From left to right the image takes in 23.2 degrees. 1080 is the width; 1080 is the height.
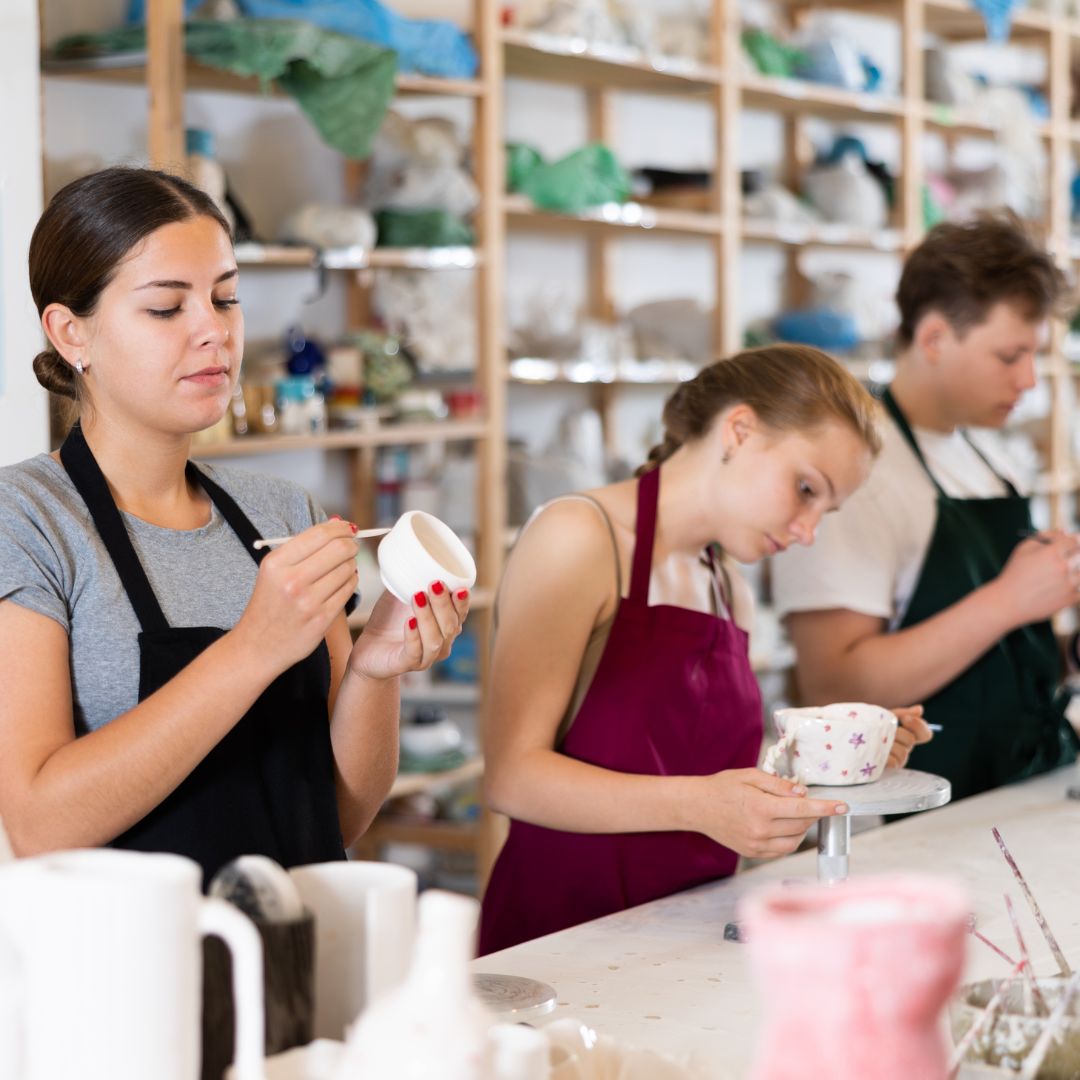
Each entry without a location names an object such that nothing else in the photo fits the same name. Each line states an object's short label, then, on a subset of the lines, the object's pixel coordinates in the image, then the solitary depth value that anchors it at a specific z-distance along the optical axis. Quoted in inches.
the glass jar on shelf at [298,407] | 144.4
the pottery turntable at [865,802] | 86.6
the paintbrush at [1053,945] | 75.4
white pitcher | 61.5
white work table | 79.6
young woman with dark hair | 79.7
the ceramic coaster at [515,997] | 79.2
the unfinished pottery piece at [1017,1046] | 67.8
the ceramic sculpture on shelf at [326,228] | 148.0
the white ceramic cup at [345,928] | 65.3
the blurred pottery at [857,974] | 54.7
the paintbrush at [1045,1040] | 66.8
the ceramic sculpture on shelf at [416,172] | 156.8
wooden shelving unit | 181.7
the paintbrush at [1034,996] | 69.1
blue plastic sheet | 139.2
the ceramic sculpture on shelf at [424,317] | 161.5
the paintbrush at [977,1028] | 67.0
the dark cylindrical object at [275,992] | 63.9
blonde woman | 96.9
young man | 113.2
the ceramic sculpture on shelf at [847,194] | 216.8
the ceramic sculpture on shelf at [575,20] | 173.4
